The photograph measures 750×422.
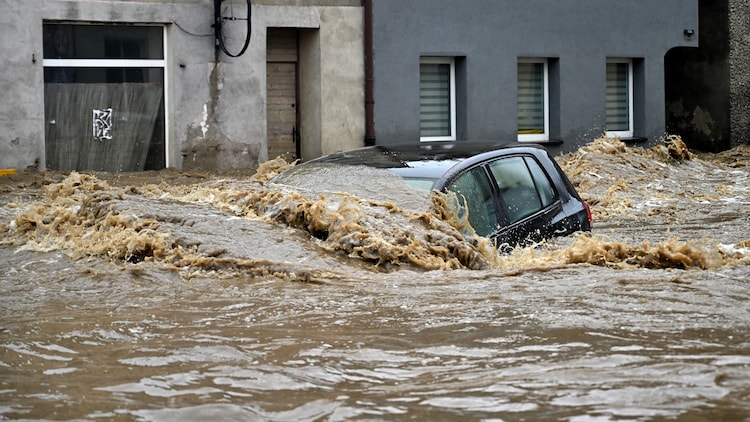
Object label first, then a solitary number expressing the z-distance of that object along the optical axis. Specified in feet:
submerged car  53.67
